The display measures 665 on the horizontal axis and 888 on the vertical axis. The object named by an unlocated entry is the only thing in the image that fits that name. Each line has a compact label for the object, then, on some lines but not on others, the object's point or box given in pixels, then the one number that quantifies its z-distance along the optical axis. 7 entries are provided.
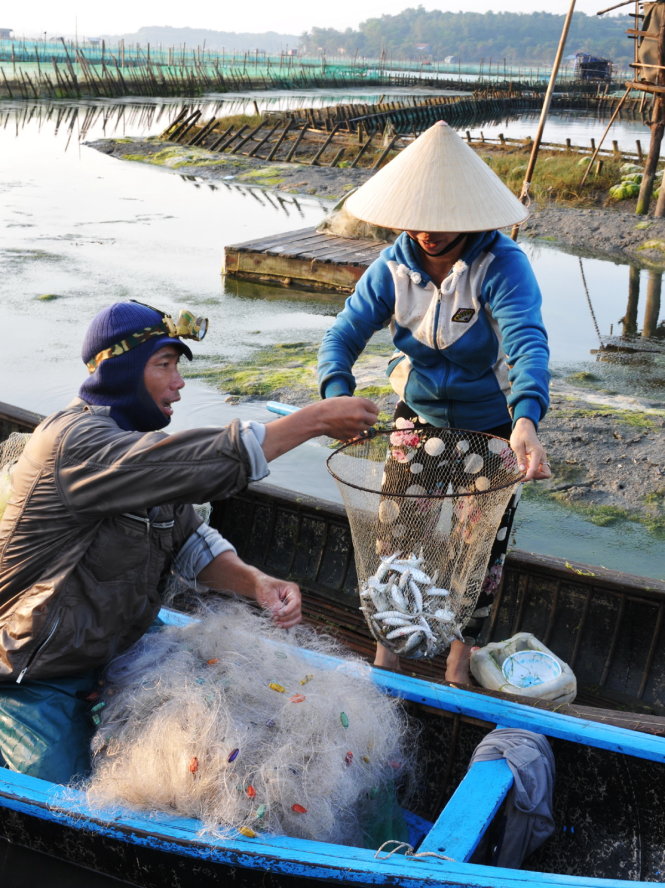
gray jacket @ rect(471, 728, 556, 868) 2.67
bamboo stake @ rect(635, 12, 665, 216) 15.68
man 2.47
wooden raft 12.77
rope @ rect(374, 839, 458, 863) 2.39
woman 3.14
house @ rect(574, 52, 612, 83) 78.62
